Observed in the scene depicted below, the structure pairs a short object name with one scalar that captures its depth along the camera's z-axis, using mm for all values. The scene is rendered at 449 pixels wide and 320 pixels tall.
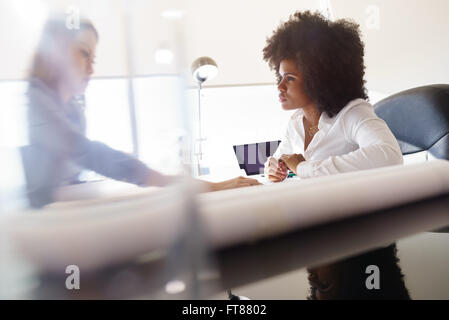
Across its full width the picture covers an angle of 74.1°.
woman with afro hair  946
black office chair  1061
